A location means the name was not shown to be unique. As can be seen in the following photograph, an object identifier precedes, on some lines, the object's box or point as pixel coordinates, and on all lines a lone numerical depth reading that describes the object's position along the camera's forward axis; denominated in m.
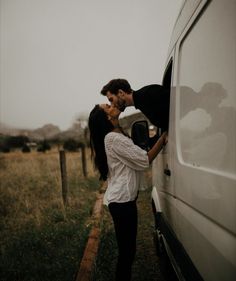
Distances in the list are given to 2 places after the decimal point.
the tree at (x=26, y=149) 48.31
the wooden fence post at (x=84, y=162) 11.32
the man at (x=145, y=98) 2.59
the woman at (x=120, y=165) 2.59
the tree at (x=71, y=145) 42.09
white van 1.32
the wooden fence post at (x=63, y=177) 7.21
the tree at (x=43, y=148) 46.36
